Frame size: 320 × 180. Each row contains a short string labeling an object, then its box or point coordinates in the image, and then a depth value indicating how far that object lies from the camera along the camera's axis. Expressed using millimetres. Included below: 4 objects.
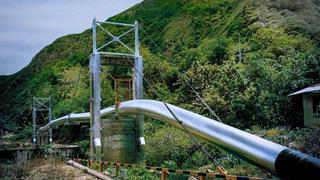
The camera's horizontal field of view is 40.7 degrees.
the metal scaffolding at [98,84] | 18375
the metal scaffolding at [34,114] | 52062
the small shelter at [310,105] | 19594
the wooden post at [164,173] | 8875
